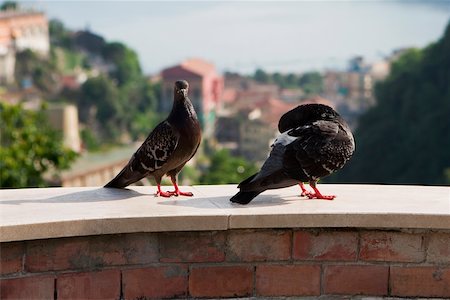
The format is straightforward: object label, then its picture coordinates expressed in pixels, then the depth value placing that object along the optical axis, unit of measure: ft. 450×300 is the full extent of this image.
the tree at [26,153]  42.01
